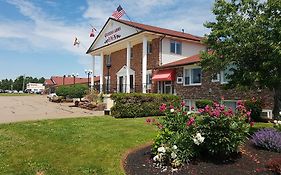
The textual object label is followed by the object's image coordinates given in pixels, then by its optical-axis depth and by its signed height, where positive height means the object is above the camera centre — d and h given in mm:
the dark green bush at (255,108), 11271 -1035
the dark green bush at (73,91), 26762 -345
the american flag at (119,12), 22498 +8554
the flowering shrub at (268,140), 5363 -1365
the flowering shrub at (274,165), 4463 -1706
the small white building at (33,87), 82701 +509
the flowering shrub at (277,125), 6036 -1066
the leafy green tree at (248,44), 6654 +1593
